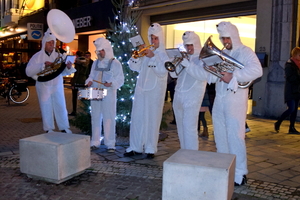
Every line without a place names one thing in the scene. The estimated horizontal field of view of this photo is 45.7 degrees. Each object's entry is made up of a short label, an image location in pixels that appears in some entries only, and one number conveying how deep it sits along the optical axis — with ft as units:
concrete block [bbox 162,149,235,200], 12.09
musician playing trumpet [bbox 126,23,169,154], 19.29
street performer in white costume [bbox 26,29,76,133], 23.99
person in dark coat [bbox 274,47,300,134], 26.61
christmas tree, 24.64
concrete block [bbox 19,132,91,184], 15.57
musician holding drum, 21.29
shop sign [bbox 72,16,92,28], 62.42
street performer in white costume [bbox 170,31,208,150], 17.06
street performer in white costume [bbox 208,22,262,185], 14.62
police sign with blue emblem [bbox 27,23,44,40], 72.49
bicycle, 46.91
